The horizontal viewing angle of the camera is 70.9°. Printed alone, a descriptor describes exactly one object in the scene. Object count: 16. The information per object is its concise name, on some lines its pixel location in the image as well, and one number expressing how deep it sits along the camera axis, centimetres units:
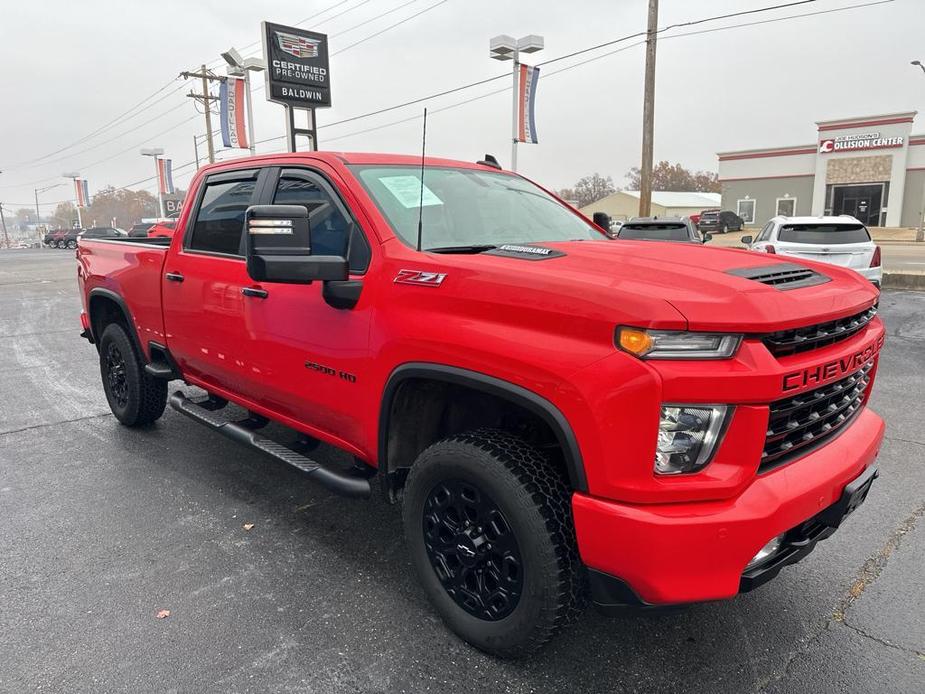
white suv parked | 994
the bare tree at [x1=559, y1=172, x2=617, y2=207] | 10288
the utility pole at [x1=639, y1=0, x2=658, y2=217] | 1598
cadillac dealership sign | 1670
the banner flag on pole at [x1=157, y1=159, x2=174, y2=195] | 4909
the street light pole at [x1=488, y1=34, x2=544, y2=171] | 1551
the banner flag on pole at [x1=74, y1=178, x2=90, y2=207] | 6806
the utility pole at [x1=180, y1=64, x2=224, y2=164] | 3981
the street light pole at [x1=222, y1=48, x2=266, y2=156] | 2080
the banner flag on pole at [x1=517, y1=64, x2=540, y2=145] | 1677
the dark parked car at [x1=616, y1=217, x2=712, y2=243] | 1159
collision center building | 3903
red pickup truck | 195
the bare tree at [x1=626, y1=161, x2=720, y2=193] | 9575
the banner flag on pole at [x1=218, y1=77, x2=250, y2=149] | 2344
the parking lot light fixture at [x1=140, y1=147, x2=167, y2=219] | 4909
